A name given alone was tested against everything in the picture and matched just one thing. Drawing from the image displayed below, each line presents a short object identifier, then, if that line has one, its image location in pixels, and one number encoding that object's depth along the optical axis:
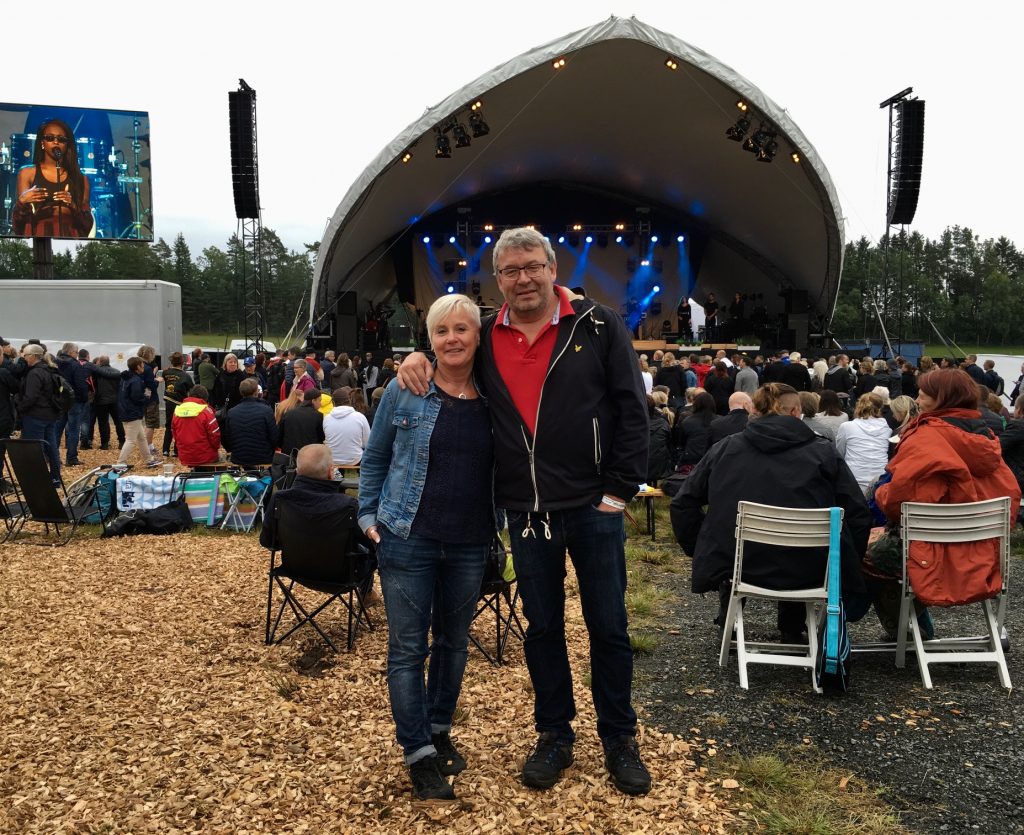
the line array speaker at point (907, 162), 17.98
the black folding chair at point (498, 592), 3.70
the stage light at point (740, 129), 16.11
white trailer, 17.27
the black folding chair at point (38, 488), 6.23
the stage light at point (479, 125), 15.91
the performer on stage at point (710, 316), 23.02
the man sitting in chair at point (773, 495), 3.44
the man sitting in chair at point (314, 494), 3.82
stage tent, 16.14
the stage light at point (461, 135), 16.06
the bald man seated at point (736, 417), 6.34
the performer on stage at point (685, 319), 22.38
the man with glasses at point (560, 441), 2.39
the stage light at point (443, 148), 16.02
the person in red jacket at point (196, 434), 7.19
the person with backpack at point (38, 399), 8.35
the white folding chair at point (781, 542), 3.34
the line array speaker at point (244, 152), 18.08
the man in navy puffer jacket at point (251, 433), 7.20
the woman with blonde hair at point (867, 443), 5.97
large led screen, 21.47
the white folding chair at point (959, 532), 3.34
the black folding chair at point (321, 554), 3.80
